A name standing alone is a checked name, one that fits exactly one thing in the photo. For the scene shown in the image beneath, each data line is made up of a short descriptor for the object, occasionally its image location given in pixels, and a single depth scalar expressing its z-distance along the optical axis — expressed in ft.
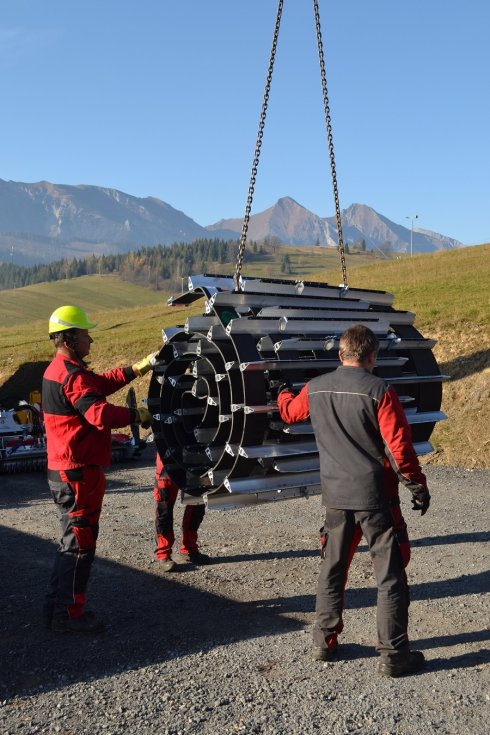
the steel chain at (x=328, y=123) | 25.72
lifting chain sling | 22.52
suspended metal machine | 20.21
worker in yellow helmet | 19.85
